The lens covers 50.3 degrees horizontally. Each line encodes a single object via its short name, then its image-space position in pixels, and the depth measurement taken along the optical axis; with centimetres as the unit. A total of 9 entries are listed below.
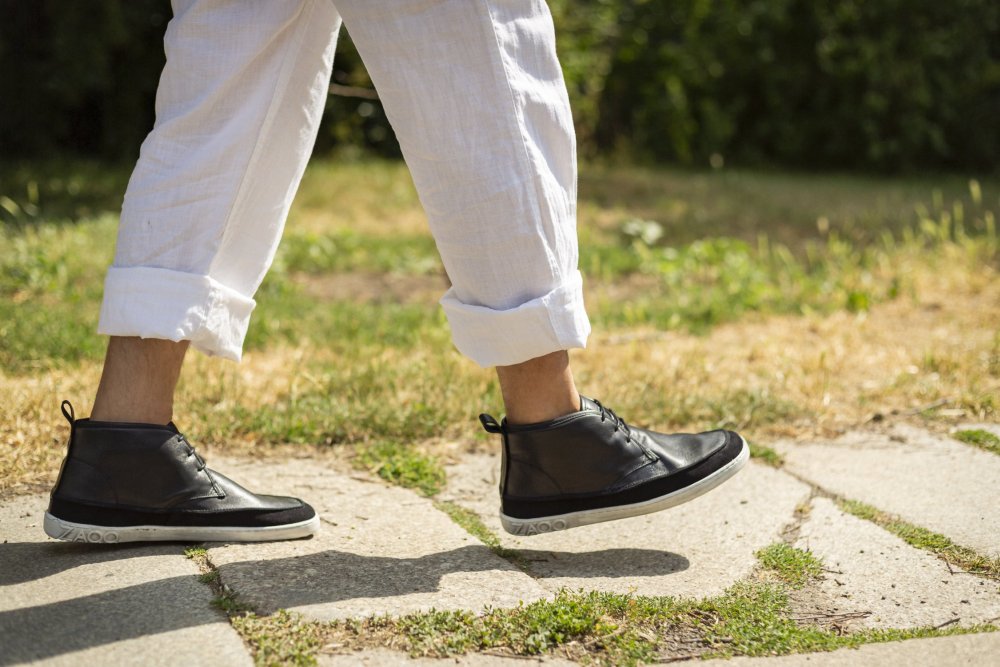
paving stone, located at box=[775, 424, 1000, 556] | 173
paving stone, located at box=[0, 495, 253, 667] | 123
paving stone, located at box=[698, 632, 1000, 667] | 128
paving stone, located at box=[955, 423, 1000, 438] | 216
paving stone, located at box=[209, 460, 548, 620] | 141
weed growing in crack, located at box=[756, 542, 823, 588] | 154
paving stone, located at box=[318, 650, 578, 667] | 124
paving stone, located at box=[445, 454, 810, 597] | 154
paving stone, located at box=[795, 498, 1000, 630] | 142
